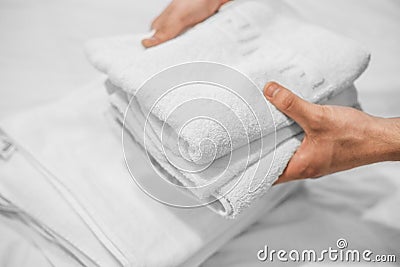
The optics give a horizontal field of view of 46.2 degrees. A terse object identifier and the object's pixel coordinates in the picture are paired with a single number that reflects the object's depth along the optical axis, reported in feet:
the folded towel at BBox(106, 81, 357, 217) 2.05
